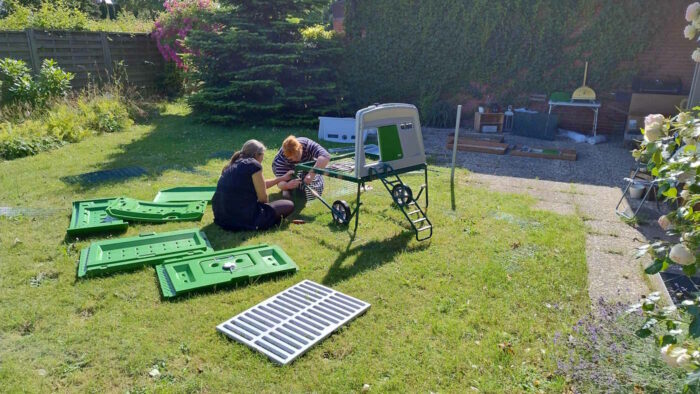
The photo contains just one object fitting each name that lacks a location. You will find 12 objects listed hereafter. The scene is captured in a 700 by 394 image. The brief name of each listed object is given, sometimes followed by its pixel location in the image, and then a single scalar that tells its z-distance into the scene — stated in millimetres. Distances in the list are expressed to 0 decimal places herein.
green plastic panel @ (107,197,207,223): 5352
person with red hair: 5676
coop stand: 4930
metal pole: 6494
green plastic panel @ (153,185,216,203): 6141
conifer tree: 11211
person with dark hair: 4992
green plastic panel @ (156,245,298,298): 3879
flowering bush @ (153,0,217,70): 13938
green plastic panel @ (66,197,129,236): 4900
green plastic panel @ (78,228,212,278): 4148
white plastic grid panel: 3189
